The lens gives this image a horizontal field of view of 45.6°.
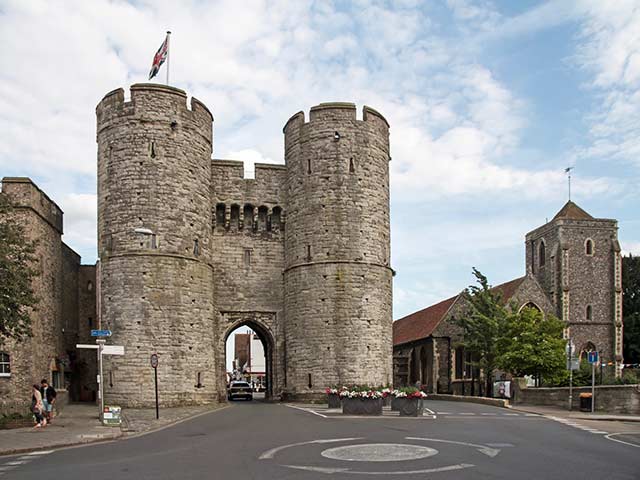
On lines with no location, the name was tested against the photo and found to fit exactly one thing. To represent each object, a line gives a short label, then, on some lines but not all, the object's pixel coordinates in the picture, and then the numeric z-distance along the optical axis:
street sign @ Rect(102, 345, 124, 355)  23.69
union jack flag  35.16
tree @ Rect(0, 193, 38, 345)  19.78
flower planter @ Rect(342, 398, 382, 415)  25.91
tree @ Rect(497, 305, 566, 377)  39.50
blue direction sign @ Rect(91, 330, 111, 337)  23.13
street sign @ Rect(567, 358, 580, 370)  29.85
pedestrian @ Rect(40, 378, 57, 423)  22.83
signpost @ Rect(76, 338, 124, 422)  22.94
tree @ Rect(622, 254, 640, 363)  69.81
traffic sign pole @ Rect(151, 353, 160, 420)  25.25
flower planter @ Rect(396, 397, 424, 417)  25.28
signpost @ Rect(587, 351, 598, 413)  28.45
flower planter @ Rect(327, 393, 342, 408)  30.96
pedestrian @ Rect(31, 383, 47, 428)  21.28
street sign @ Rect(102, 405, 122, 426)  21.66
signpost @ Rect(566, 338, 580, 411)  29.98
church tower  62.78
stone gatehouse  34.22
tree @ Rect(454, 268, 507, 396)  43.78
